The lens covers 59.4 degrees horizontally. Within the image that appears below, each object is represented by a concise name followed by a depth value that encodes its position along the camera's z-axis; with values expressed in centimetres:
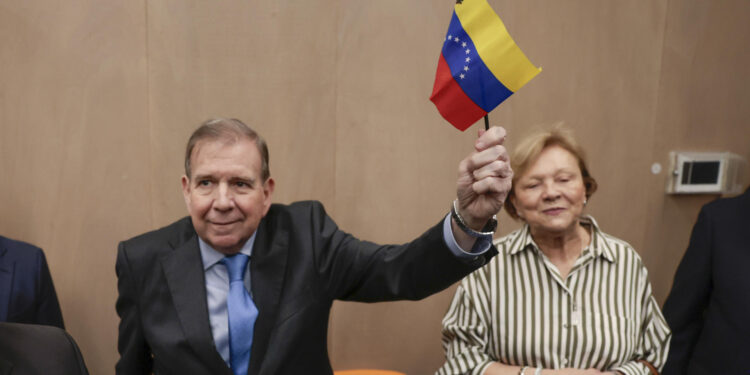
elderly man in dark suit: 157
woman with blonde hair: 204
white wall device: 278
